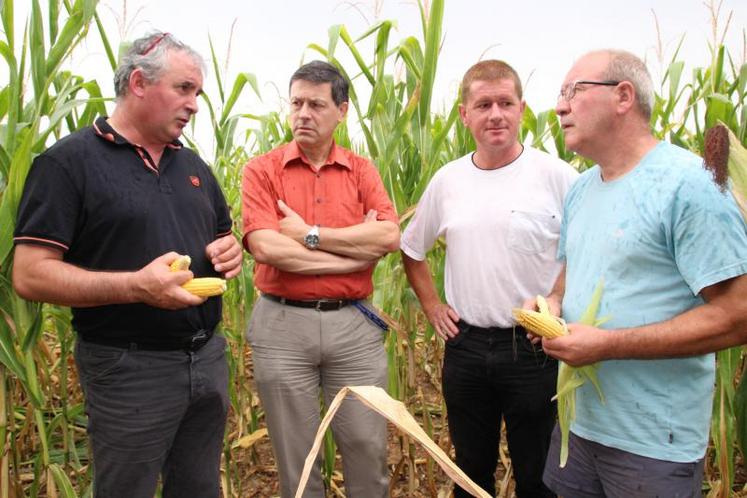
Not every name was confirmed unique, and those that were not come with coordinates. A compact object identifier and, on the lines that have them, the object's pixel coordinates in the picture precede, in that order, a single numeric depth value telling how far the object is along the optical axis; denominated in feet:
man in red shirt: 8.13
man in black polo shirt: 5.82
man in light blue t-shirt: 4.94
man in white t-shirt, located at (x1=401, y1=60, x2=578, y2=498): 7.86
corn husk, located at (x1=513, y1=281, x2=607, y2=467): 5.42
